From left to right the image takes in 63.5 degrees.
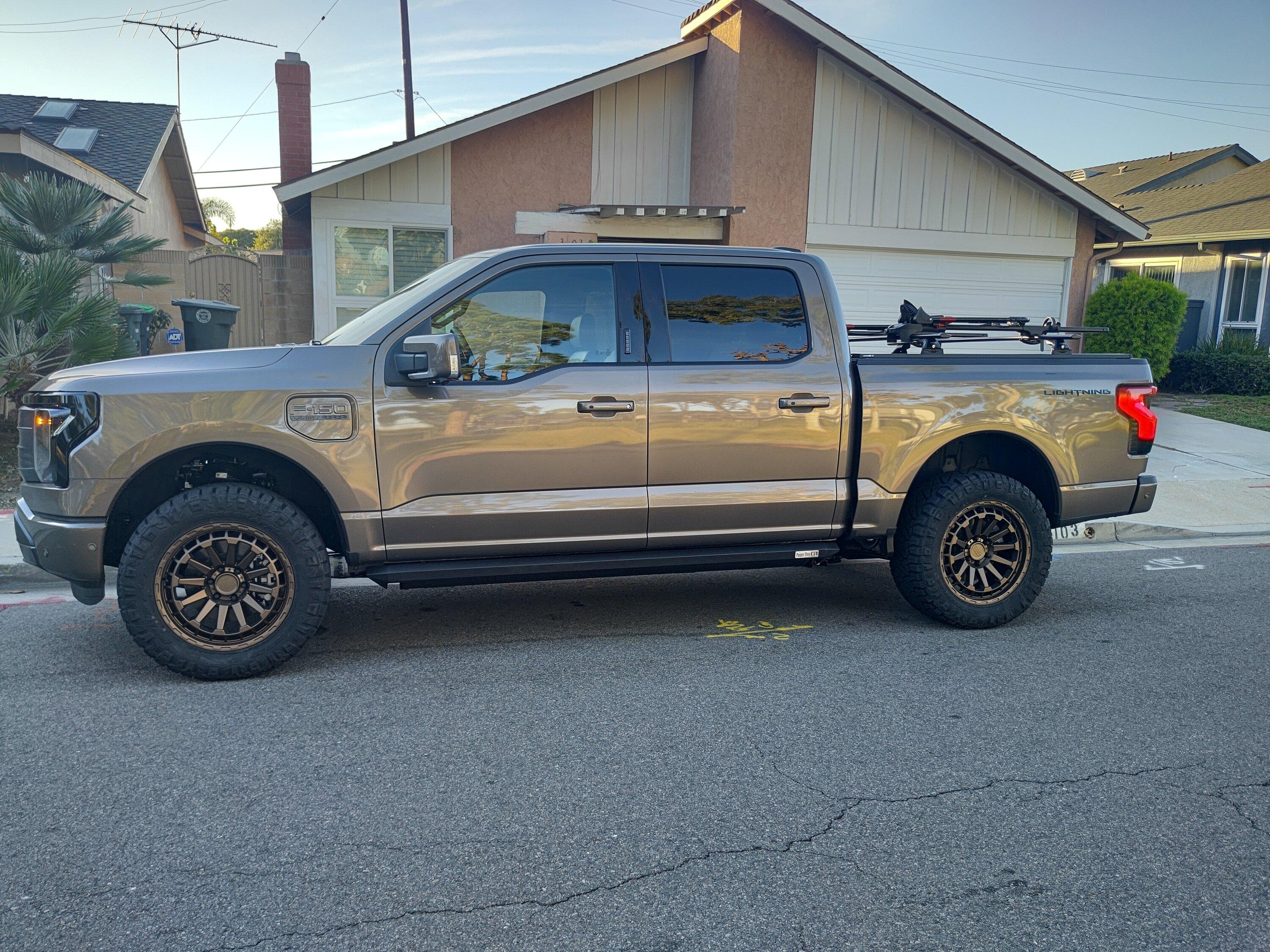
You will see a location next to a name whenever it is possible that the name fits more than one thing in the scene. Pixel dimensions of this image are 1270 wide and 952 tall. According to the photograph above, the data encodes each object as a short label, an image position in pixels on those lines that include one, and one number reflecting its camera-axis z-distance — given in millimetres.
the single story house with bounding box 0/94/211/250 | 15133
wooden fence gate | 16891
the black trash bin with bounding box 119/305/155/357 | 11977
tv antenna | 31438
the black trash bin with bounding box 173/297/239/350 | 12406
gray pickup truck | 4684
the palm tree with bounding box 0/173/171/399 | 9430
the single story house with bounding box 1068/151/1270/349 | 21141
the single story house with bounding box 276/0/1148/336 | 13477
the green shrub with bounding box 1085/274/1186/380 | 16453
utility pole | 22750
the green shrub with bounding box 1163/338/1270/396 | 18547
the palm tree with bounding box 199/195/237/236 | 64938
